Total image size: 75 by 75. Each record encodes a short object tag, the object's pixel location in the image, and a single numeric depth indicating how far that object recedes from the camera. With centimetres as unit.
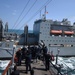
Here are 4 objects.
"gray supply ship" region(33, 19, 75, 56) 1542
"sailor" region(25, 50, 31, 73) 413
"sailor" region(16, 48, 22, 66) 510
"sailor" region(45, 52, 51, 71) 464
